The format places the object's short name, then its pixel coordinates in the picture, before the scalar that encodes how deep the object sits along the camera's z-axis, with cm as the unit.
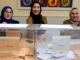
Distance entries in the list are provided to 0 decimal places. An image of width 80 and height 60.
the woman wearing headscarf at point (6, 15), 358
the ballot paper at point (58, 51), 144
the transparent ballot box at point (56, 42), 145
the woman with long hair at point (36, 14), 372
